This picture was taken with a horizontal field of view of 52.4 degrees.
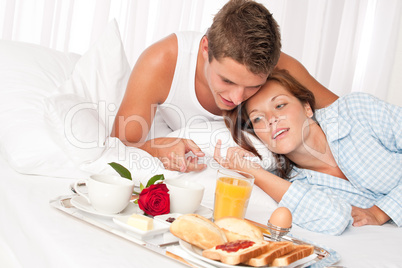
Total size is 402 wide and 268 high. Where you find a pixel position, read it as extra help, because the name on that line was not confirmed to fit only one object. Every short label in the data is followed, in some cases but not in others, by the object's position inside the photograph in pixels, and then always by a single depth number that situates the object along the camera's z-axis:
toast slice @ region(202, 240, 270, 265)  0.66
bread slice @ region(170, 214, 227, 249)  0.73
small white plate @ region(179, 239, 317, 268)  0.67
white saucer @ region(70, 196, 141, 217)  0.87
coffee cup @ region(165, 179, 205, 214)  0.93
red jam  0.68
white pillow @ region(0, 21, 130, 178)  1.24
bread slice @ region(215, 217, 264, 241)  0.77
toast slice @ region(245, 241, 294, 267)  0.67
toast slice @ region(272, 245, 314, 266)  0.69
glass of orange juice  1.00
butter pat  0.78
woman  1.41
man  1.32
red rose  0.89
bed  0.76
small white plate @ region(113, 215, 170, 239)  0.77
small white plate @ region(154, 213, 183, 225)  0.84
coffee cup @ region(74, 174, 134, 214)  0.86
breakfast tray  0.71
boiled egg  0.88
